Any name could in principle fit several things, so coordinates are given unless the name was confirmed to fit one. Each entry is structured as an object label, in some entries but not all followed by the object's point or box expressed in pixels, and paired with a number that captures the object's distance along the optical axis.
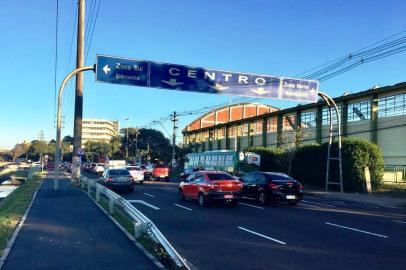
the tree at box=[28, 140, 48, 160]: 147.96
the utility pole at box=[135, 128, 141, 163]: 101.19
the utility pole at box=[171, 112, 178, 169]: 70.49
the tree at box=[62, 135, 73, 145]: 178.62
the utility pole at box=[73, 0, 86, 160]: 35.56
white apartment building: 190.00
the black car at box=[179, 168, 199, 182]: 44.17
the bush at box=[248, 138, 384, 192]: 34.50
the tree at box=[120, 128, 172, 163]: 96.81
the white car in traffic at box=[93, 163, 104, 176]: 60.38
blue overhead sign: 25.33
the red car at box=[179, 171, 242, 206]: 20.84
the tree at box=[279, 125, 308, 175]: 41.69
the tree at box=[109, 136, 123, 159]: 123.30
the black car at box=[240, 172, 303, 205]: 22.22
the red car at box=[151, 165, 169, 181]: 50.81
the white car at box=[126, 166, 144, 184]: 40.62
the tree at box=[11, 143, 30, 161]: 179.18
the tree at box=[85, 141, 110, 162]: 132.75
